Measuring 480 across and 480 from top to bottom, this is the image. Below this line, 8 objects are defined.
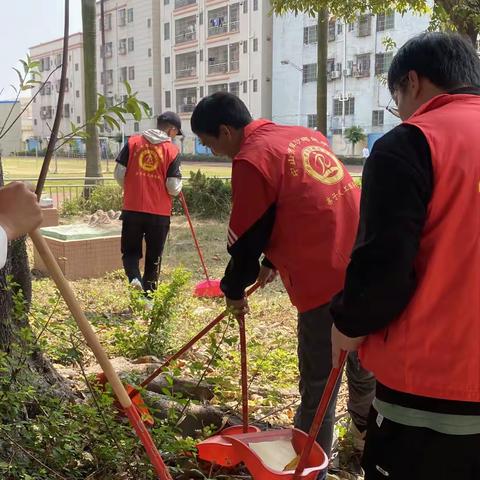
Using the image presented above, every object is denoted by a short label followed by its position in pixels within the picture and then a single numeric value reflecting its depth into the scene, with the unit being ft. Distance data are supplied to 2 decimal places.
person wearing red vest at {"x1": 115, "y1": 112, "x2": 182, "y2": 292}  19.25
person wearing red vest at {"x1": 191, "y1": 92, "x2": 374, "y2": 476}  7.99
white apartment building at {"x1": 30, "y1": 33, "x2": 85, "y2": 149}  137.98
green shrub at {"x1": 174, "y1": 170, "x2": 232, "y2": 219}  40.45
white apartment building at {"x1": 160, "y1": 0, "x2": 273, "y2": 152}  134.21
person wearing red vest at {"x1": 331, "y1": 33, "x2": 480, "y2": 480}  4.72
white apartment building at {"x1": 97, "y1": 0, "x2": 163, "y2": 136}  159.94
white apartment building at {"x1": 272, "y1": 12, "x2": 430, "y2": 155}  113.70
